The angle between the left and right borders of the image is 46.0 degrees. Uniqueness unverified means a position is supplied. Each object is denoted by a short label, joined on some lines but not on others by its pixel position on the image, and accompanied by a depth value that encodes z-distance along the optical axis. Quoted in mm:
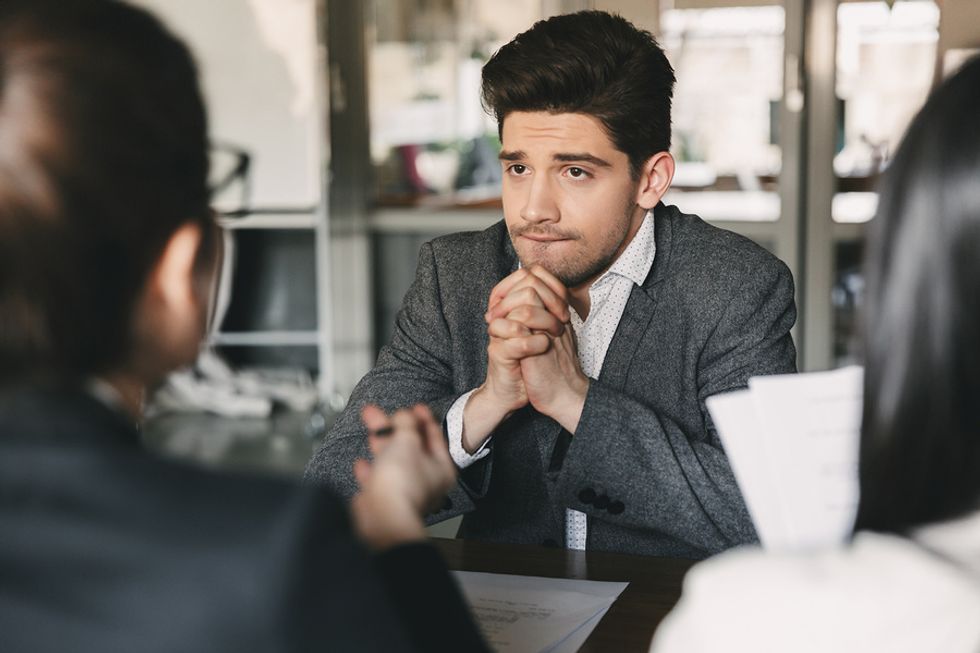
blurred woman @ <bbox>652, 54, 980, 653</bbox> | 694
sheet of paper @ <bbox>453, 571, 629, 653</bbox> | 1214
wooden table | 1235
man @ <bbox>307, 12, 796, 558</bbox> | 1646
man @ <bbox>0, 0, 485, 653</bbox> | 647
